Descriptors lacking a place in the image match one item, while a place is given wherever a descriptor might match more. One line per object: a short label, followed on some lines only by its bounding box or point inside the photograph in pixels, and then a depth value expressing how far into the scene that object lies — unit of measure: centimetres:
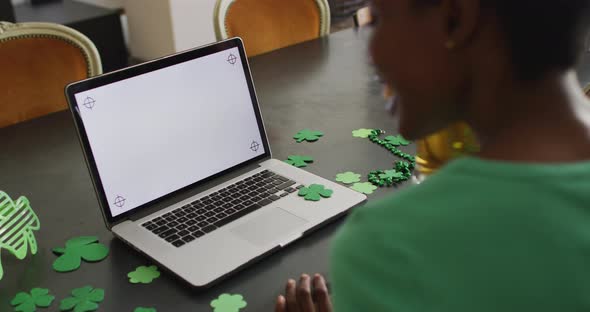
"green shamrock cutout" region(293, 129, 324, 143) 133
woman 44
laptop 98
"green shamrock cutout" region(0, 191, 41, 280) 96
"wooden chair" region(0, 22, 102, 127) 161
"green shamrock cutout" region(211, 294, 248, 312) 85
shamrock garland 115
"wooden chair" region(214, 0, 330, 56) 199
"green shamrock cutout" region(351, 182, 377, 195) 112
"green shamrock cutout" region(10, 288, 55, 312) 87
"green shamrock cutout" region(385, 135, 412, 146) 128
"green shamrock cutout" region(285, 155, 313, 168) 122
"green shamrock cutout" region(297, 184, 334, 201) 108
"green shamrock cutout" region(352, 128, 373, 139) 133
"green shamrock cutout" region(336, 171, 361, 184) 116
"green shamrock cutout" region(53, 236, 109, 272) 96
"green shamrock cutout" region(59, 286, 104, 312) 86
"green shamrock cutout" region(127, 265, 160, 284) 92
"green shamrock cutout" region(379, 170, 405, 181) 116
